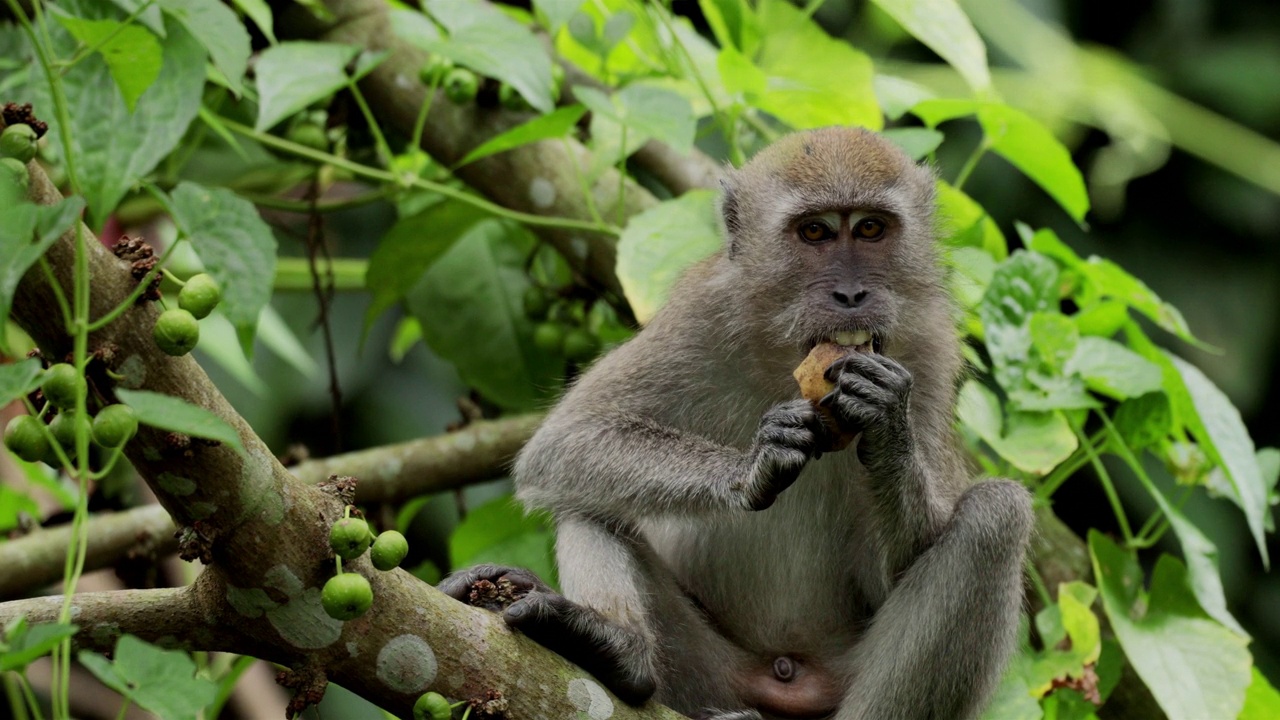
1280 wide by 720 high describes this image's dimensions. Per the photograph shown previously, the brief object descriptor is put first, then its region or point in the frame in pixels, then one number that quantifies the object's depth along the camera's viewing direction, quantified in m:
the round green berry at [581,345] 12.52
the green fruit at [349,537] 6.20
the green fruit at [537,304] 12.61
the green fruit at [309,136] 12.05
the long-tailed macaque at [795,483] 8.83
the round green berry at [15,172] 5.39
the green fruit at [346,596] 6.18
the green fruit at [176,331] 5.62
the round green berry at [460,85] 11.51
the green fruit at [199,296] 5.87
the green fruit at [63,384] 5.26
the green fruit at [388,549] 6.42
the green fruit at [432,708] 6.72
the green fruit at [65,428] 5.47
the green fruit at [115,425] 5.31
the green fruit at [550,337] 12.48
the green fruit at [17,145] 5.63
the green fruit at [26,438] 5.48
